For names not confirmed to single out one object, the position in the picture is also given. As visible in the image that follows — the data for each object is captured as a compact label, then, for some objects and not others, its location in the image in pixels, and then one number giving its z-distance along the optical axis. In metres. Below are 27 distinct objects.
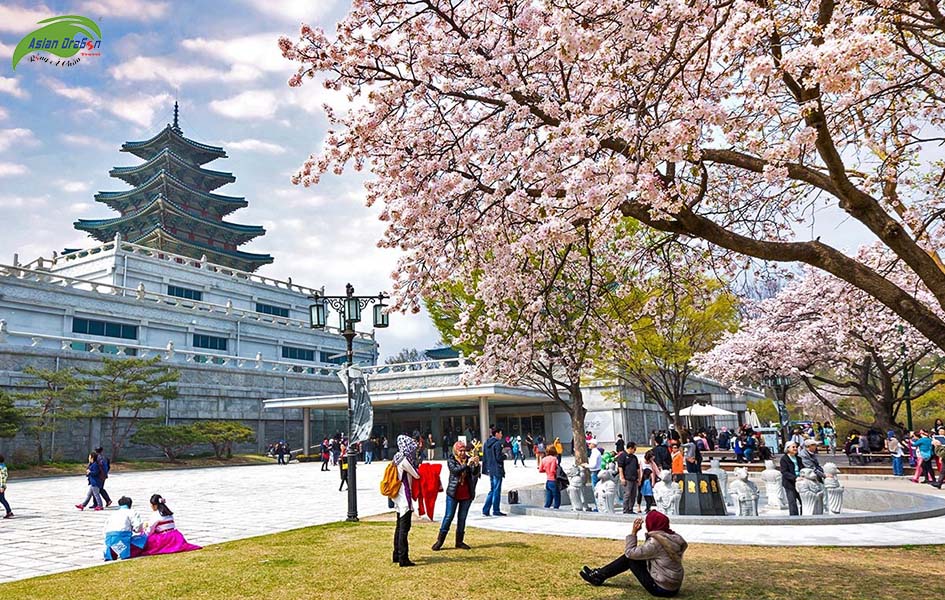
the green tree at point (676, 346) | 27.02
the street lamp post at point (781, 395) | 28.99
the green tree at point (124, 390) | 33.16
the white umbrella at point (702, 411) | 35.22
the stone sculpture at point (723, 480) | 16.20
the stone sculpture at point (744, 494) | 13.71
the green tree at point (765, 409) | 58.91
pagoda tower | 60.94
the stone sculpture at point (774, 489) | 15.49
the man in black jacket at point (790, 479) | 13.42
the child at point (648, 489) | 14.10
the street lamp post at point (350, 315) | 13.65
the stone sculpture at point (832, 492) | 13.80
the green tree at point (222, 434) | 36.38
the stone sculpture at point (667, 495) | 13.69
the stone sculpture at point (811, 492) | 13.29
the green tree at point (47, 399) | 30.31
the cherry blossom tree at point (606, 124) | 6.21
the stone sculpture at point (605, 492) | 14.70
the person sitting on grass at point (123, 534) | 10.22
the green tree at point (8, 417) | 27.50
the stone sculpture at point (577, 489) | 15.25
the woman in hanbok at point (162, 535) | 10.61
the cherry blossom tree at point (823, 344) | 25.25
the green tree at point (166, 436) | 34.38
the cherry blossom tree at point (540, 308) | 9.57
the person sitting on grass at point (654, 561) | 7.30
